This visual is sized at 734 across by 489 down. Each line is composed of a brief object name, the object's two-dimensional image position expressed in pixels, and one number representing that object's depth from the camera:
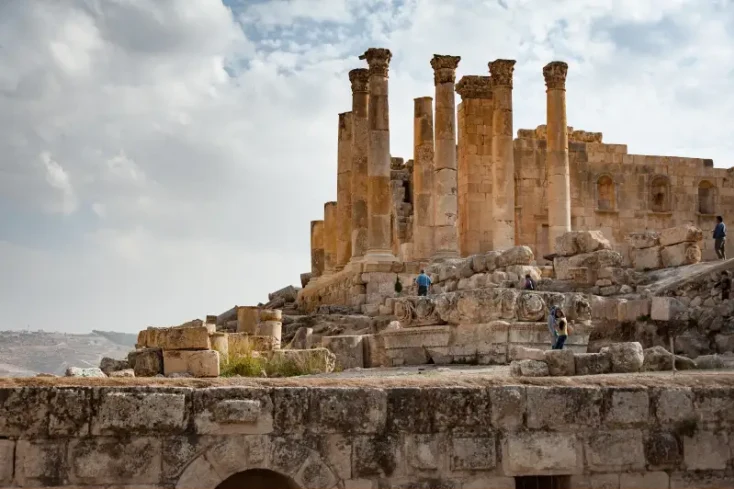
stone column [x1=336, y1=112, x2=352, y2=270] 34.97
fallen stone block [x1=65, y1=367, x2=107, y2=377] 14.42
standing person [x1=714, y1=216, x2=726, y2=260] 23.53
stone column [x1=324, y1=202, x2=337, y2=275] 37.12
